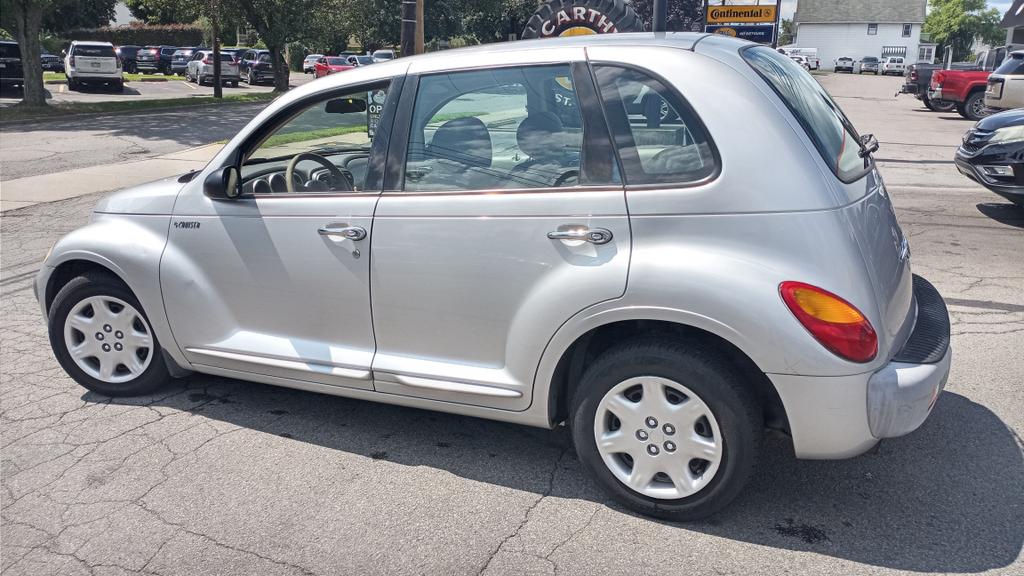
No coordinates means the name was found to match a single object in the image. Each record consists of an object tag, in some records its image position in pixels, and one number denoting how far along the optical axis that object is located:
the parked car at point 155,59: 45.97
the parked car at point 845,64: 66.00
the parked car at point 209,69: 37.75
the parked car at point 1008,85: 18.72
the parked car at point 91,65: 29.92
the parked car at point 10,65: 26.62
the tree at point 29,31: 20.30
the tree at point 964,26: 82.75
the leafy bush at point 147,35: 57.16
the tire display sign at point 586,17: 14.18
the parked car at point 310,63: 45.96
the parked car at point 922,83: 23.99
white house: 75.62
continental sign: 15.16
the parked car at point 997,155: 8.31
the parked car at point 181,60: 44.66
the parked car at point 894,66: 61.50
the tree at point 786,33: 99.84
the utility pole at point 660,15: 10.61
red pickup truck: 22.43
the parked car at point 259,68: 39.97
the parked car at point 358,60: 39.00
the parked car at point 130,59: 46.06
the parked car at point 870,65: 64.38
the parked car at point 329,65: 36.97
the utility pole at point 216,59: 28.11
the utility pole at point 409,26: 9.72
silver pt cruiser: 3.02
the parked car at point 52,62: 38.89
